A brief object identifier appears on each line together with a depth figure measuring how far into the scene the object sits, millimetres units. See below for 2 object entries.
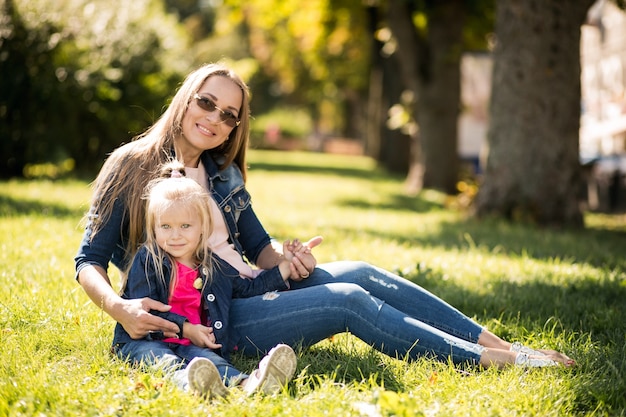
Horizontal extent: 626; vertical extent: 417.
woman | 3645
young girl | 3457
